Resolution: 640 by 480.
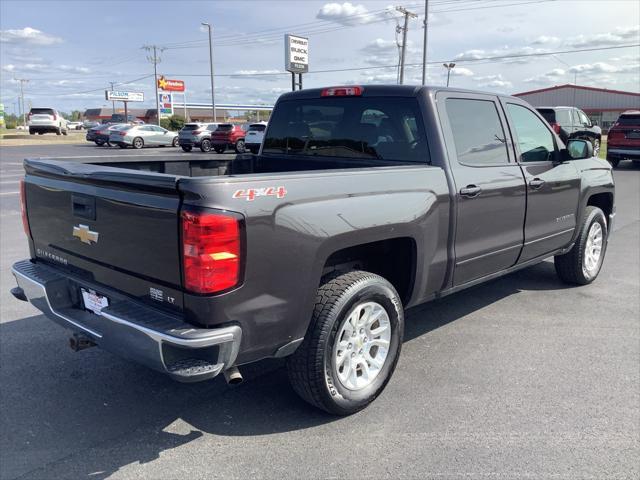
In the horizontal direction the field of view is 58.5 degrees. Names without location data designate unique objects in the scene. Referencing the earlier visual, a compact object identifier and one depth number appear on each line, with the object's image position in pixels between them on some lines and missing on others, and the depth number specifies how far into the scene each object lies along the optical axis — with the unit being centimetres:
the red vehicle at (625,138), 1891
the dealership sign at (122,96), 7665
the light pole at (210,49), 5024
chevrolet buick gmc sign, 2556
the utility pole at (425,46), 3588
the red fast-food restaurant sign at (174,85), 7538
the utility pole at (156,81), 6144
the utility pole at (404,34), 3812
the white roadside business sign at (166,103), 6825
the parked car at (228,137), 2917
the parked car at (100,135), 3284
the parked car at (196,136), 3050
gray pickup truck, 266
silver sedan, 3041
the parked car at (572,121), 2106
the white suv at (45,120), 4516
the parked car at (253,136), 2720
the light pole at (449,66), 4898
